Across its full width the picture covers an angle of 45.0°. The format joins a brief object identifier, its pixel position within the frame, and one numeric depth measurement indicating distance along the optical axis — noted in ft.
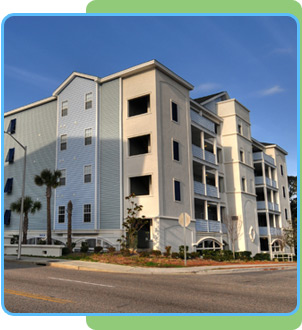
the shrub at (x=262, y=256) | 116.10
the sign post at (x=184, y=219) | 66.28
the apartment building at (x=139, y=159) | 96.53
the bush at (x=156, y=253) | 83.76
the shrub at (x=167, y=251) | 84.04
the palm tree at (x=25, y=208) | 101.45
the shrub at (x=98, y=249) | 88.52
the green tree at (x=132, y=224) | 88.43
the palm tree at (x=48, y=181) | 96.73
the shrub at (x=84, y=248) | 89.15
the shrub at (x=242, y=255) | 98.66
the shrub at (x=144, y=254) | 79.94
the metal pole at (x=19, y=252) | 74.45
